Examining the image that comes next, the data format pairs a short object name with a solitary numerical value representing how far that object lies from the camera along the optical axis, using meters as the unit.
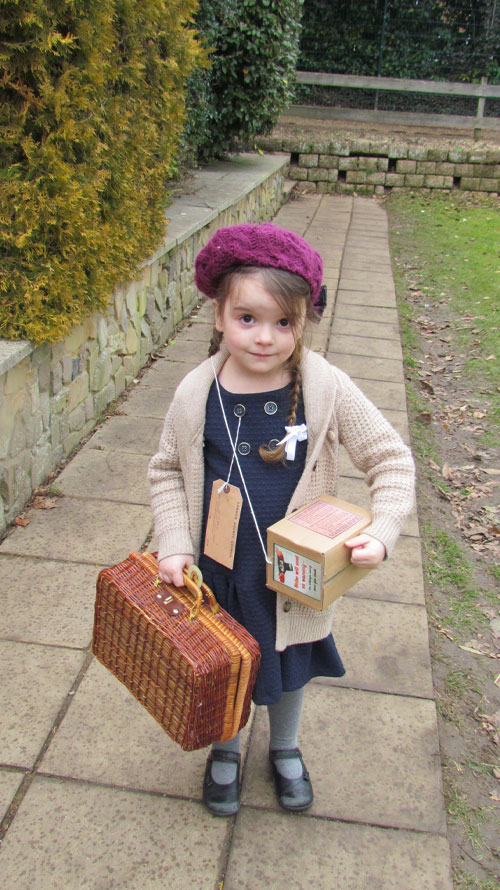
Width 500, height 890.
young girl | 1.60
